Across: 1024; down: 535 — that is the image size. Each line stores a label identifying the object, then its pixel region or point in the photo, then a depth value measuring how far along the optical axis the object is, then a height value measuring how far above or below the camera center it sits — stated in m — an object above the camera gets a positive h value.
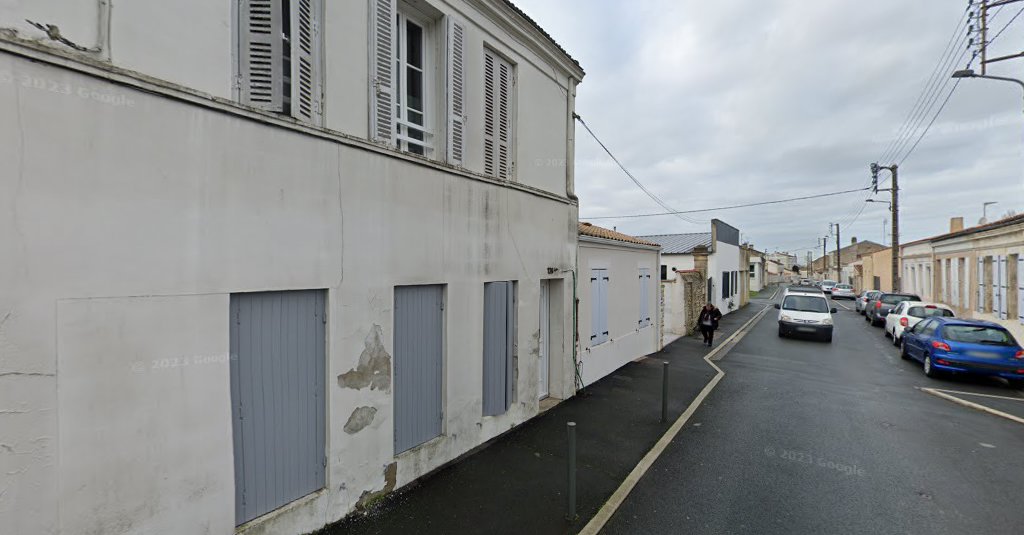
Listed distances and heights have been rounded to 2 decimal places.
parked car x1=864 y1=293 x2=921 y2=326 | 19.06 -1.55
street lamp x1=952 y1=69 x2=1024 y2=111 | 12.20 +5.55
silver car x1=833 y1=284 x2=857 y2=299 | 38.91 -2.10
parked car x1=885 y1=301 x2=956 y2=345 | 14.52 -1.52
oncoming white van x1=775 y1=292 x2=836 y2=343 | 15.12 -1.68
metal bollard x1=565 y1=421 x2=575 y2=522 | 4.10 -2.01
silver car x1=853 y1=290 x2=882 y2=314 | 23.53 -1.84
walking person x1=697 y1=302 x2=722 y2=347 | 14.02 -1.71
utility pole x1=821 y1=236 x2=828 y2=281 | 70.38 +1.18
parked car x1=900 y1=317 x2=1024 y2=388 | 9.02 -1.77
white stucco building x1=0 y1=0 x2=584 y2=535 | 2.59 +0.08
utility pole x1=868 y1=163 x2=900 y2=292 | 22.19 +2.62
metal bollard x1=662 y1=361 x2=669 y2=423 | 6.95 -2.06
